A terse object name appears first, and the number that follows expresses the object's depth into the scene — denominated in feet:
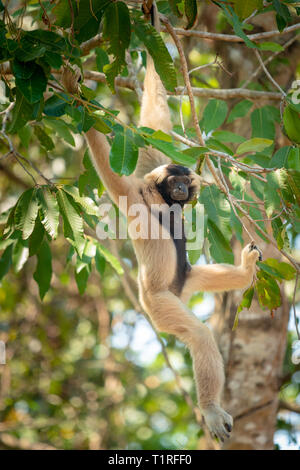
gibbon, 13.03
